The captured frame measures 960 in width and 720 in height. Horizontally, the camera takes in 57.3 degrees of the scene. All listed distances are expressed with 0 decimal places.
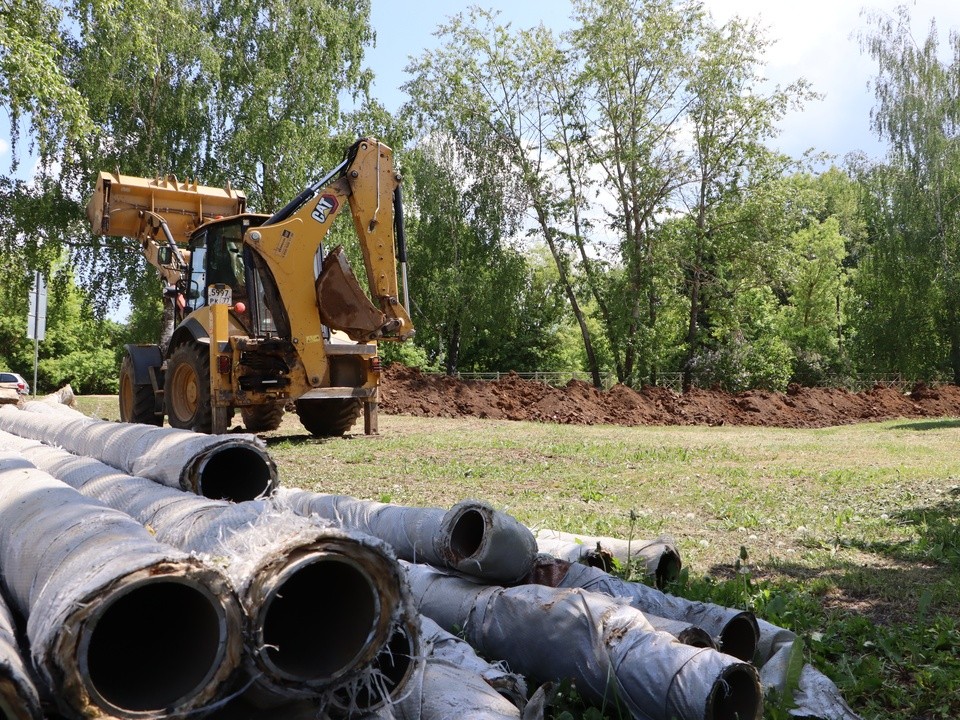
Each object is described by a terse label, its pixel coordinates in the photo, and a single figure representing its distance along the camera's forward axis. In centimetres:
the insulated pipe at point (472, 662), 331
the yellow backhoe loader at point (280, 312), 1174
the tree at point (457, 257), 3228
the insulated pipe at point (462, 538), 403
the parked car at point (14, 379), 3049
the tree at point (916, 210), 3509
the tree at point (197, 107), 2150
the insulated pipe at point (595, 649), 318
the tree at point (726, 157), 2705
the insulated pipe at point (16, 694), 220
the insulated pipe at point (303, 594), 259
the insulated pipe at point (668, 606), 377
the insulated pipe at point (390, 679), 279
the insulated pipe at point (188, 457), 465
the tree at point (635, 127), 2670
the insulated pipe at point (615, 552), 494
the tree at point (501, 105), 2864
